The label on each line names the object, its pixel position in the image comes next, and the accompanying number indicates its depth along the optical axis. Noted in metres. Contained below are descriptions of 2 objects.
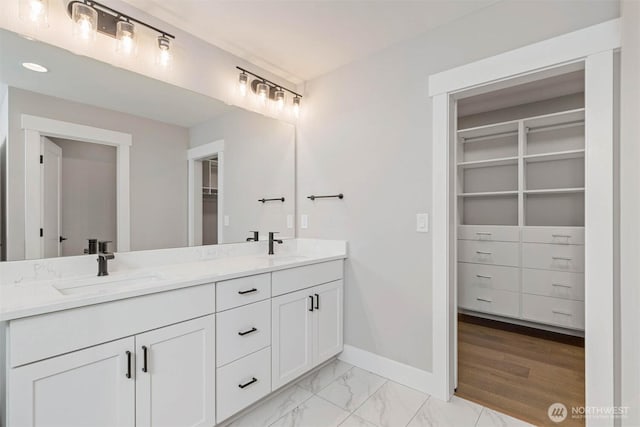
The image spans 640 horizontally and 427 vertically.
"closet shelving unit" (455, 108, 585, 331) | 2.81
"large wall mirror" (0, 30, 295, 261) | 1.44
